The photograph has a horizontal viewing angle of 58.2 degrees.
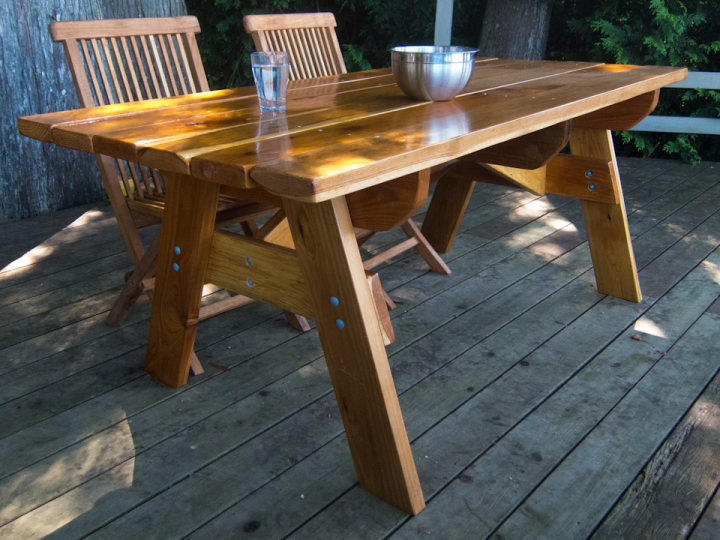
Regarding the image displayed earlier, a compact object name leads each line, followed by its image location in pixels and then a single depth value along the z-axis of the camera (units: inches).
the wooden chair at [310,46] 99.7
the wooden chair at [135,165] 80.0
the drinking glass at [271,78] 68.2
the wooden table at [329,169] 50.5
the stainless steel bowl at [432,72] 70.9
